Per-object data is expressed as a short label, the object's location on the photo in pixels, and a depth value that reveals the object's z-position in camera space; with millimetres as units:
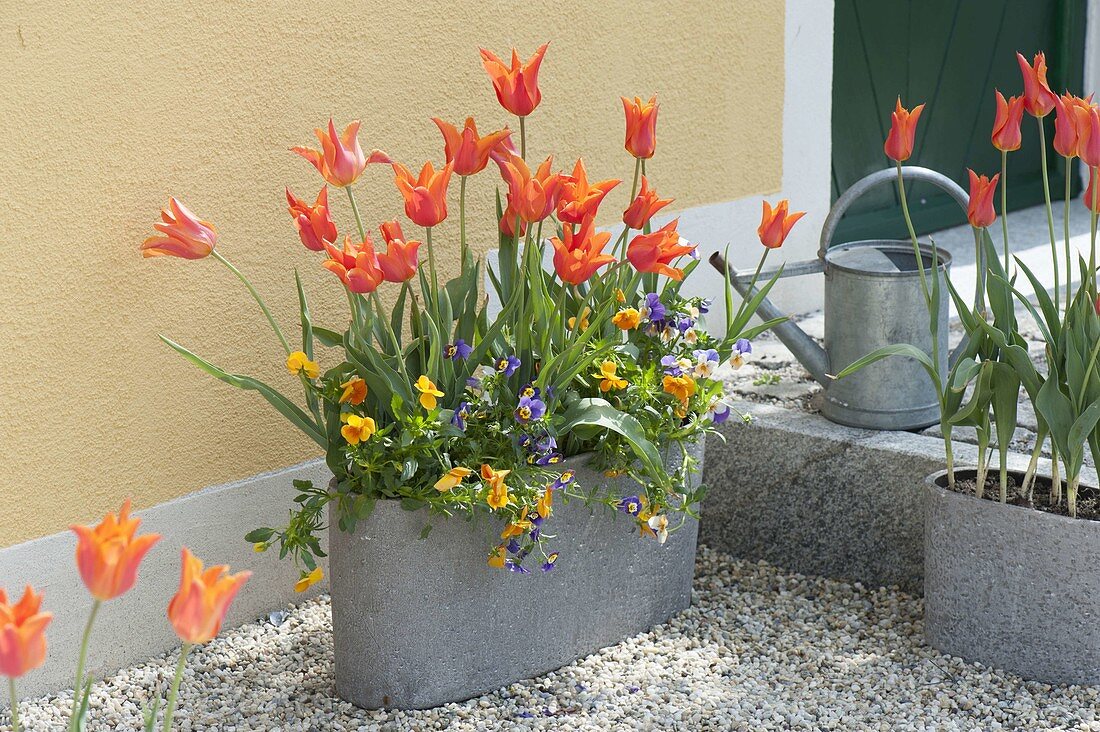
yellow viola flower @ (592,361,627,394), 3019
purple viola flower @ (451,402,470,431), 2954
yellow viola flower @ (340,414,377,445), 2867
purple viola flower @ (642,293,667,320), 3117
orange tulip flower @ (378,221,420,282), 2790
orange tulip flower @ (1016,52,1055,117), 2906
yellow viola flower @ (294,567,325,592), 2981
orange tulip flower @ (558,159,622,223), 2894
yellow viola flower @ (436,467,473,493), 2876
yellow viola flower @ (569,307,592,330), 3087
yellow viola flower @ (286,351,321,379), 2937
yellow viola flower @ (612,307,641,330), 3038
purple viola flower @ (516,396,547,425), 2937
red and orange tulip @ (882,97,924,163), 2966
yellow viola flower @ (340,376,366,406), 2946
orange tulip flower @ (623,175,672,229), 2961
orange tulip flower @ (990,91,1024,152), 2930
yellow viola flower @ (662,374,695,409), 3062
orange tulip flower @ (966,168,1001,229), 2981
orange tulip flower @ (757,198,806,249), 3061
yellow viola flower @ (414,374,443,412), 2885
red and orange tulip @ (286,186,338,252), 2899
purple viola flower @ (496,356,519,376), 2962
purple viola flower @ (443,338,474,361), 2978
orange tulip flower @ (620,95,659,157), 2998
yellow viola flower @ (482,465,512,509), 2893
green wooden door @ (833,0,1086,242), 4630
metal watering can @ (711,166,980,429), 3404
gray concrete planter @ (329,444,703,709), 2978
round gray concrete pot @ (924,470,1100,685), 3035
